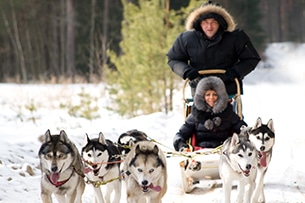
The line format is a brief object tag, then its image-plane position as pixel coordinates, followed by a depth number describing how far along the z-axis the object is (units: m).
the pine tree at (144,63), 22.11
